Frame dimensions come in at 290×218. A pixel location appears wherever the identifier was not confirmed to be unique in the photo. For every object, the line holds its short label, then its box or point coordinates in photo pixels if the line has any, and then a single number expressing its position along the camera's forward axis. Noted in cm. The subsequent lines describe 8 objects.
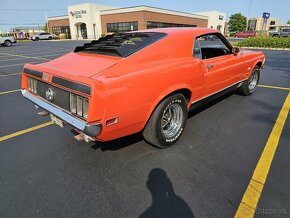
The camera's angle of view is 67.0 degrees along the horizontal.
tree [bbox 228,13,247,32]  6706
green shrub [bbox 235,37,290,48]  1950
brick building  4034
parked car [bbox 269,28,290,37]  3528
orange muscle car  230
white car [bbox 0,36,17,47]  2772
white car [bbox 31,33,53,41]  4803
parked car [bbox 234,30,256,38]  4551
